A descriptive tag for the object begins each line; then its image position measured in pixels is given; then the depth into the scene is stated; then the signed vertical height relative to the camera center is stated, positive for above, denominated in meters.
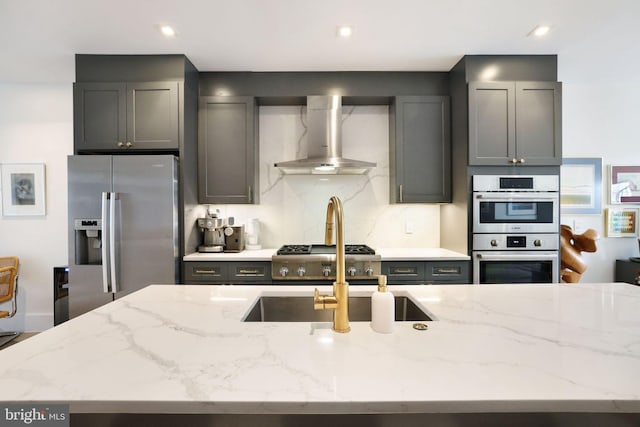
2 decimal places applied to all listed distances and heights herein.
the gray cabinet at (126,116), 2.64 +0.81
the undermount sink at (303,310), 1.38 -0.45
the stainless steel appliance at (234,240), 2.89 -0.28
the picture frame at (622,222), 3.36 -0.13
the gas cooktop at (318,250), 2.76 -0.37
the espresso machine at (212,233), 2.84 -0.21
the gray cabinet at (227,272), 2.60 -0.53
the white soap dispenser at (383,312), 0.90 -0.30
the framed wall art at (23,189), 3.26 +0.23
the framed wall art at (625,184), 3.36 +0.28
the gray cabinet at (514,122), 2.65 +0.76
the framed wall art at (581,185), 3.34 +0.27
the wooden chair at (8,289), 2.89 -0.75
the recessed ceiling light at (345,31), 2.26 +1.33
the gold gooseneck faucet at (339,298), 0.92 -0.27
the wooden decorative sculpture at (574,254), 2.82 -0.41
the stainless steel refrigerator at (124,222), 2.45 -0.09
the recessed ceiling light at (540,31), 2.27 +1.34
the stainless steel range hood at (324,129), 2.95 +0.78
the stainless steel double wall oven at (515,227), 2.62 -0.15
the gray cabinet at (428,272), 2.65 -0.53
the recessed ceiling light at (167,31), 2.25 +1.34
